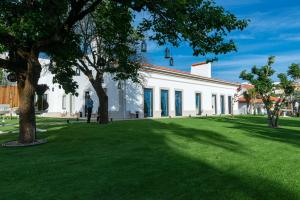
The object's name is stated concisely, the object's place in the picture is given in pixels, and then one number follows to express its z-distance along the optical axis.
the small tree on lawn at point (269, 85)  15.08
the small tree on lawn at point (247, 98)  42.81
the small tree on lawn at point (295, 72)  14.83
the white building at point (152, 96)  26.02
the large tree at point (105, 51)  15.89
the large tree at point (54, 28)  8.09
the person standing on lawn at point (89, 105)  18.17
